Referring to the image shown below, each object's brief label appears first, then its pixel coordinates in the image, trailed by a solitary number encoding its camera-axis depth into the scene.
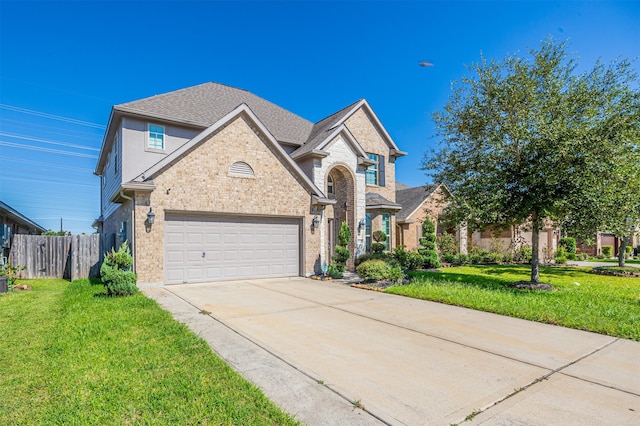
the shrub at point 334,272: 13.68
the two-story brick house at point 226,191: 11.12
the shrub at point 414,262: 17.22
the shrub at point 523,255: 21.14
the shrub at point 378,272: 12.09
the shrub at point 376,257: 13.75
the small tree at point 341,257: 13.72
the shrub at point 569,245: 25.09
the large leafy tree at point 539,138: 9.65
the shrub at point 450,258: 20.39
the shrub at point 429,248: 17.88
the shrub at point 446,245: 21.36
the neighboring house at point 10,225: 14.02
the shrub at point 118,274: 8.98
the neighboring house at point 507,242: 23.52
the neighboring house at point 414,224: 22.19
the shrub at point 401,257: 15.51
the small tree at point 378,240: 15.55
